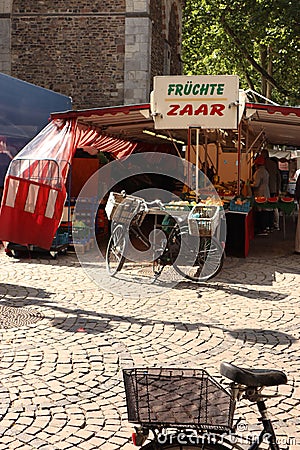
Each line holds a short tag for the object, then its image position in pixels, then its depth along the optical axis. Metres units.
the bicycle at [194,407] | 2.60
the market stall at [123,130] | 9.34
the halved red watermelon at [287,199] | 12.33
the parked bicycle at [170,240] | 8.28
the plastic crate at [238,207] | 10.48
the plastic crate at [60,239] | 10.20
